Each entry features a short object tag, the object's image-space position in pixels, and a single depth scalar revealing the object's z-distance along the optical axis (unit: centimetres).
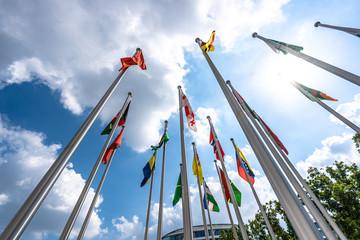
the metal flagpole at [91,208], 745
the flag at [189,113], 833
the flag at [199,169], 1141
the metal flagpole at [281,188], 214
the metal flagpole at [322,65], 683
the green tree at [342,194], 1744
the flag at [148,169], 1071
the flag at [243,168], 1052
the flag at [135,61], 780
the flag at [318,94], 894
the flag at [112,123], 931
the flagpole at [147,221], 986
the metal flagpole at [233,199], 820
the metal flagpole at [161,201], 846
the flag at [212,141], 1218
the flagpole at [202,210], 1004
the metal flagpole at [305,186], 727
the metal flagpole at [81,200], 625
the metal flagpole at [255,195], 1017
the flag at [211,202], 1163
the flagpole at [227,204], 1116
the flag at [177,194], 1081
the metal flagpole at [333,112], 819
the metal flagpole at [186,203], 401
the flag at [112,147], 976
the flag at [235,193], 1118
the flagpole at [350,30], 872
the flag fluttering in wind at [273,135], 915
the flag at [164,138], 1023
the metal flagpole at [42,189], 302
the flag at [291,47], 920
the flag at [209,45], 806
